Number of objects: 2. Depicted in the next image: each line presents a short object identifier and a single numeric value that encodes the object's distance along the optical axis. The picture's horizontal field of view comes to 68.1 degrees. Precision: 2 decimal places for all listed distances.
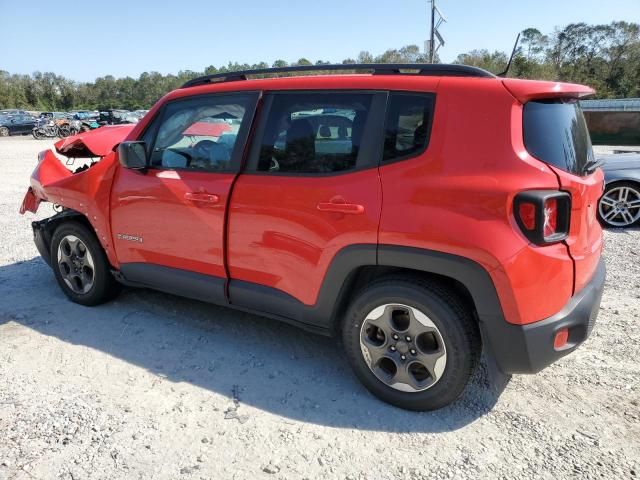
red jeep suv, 2.21
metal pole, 13.75
